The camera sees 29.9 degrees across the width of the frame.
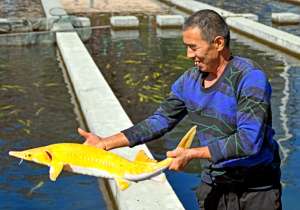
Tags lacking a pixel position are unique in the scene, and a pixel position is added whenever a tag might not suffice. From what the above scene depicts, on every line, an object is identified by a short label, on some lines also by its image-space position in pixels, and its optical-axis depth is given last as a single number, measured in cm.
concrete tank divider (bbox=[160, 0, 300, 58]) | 1554
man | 302
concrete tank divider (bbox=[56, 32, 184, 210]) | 555
